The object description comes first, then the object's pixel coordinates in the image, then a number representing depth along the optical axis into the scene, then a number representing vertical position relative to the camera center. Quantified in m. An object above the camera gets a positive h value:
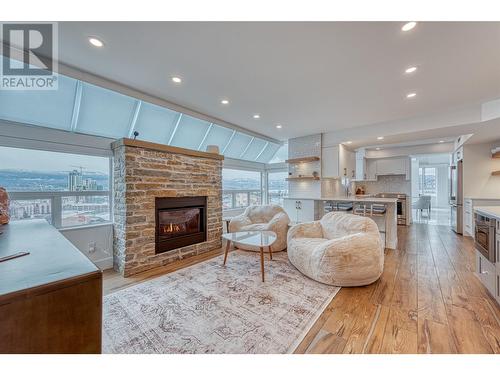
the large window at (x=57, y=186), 2.76 +0.04
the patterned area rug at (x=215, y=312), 1.67 -1.23
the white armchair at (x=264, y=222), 3.96 -0.71
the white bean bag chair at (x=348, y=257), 2.53 -0.89
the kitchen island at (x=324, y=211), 4.20 -0.57
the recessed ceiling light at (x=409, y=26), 1.86 +1.47
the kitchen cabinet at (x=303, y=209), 5.30 -0.57
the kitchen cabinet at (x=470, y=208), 4.67 -0.51
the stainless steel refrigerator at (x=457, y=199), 5.32 -0.32
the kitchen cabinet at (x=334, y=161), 5.54 +0.72
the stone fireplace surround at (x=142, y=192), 3.10 -0.05
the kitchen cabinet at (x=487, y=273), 2.21 -1.00
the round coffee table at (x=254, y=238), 2.98 -0.79
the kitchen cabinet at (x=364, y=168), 7.21 +0.71
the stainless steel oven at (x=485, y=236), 2.24 -0.56
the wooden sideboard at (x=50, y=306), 0.73 -0.45
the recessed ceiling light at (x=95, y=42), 2.10 +1.53
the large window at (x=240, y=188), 6.34 +0.00
